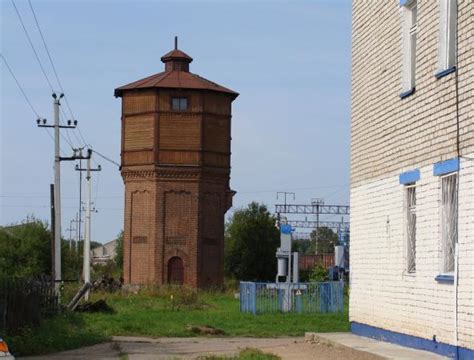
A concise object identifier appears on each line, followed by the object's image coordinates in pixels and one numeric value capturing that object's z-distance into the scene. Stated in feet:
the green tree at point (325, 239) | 465.47
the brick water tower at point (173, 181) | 196.65
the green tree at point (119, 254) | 357.82
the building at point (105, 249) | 588.71
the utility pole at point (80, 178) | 192.36
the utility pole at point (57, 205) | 142.89
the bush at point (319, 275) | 198.55
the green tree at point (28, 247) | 239.71
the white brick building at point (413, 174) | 50.80
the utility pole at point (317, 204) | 348.79
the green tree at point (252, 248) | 278.05
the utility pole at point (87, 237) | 179.63
